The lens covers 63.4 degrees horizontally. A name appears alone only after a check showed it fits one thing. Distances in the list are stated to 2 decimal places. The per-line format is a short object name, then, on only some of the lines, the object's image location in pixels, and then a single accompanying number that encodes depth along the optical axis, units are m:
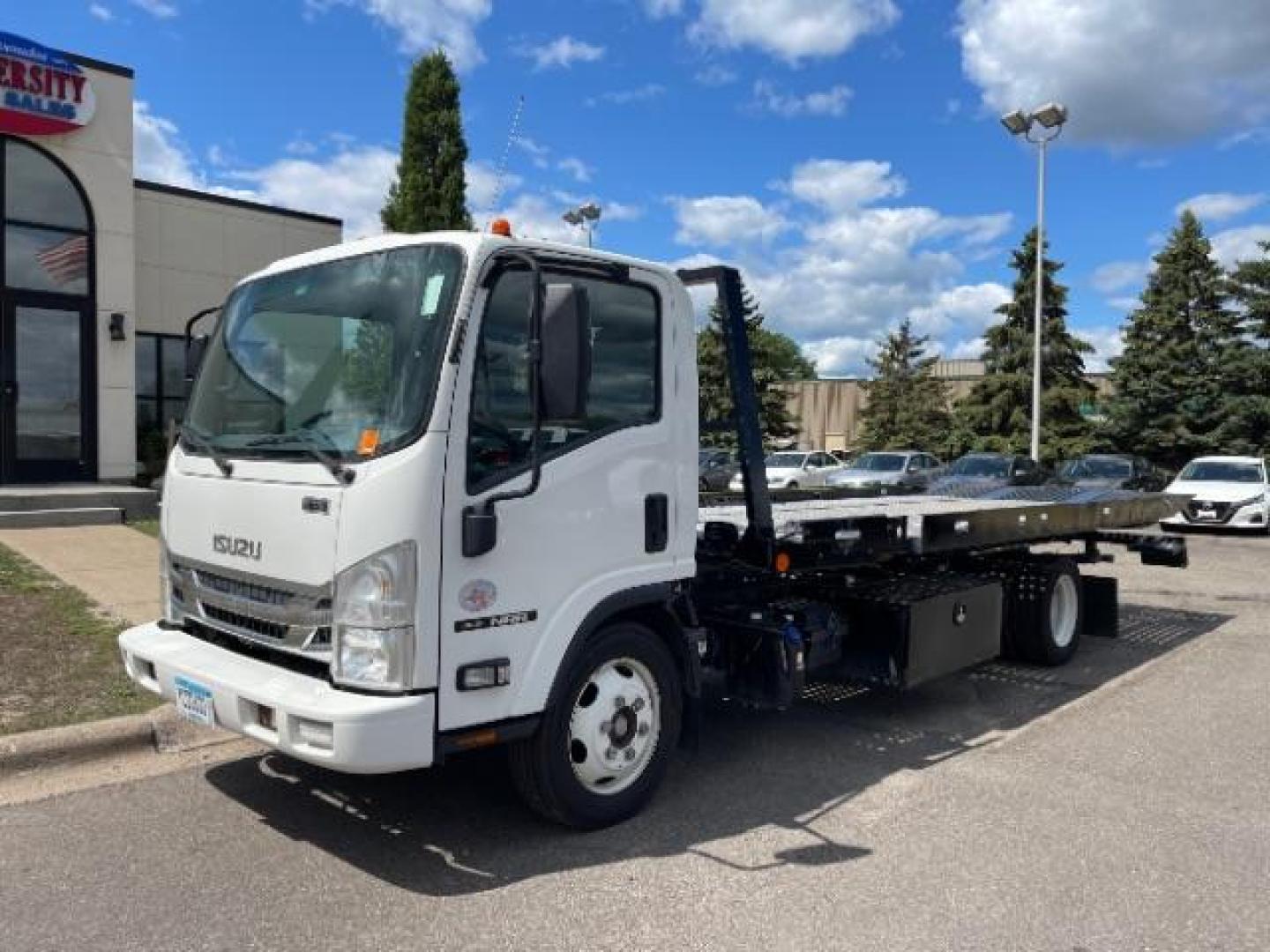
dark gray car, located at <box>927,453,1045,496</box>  22.02
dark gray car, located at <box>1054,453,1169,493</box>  22.86
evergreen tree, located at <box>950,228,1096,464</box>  37.72
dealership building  15.12
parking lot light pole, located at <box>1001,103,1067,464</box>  25.39
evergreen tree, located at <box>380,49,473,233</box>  19.14
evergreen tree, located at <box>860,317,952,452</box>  47.25
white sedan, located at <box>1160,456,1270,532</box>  19.27
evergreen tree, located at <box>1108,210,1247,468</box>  31.64
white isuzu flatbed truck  3.71
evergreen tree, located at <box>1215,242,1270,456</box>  30.00
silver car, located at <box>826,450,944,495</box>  26.47
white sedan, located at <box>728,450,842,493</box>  30.64
